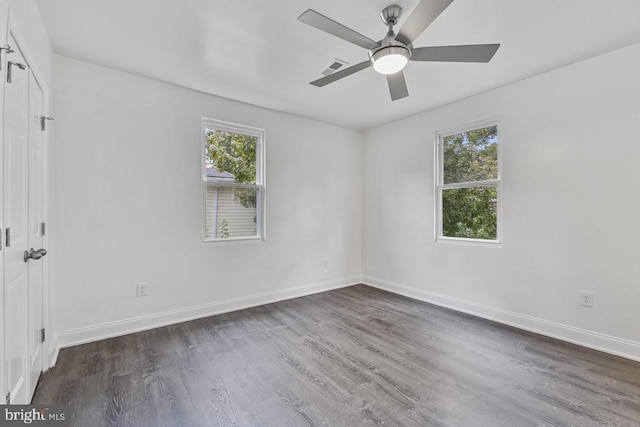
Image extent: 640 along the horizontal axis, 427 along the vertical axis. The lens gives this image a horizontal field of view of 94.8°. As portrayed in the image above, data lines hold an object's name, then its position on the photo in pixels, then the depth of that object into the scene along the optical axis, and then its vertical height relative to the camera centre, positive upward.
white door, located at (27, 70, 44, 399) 1.83 -0.09
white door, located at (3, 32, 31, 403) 1.42 -0.07
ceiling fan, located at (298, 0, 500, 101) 1.63 +1.07
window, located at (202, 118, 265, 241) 3.44 +0.39
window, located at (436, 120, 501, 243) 3.33 +0.36
